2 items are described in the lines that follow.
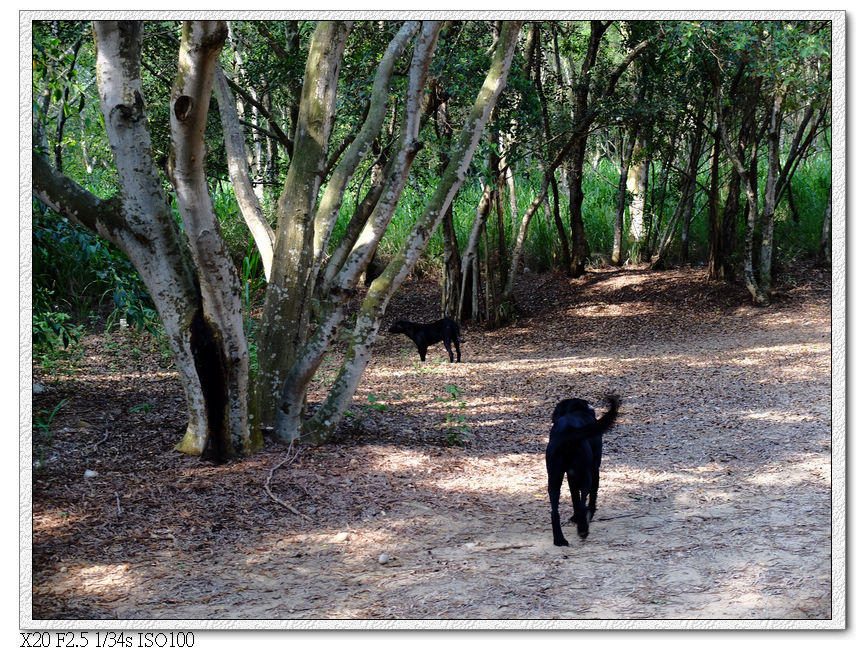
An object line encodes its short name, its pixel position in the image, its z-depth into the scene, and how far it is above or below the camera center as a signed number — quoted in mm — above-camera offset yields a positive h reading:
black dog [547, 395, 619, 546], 4293 -801
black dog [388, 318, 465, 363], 11883 -184
